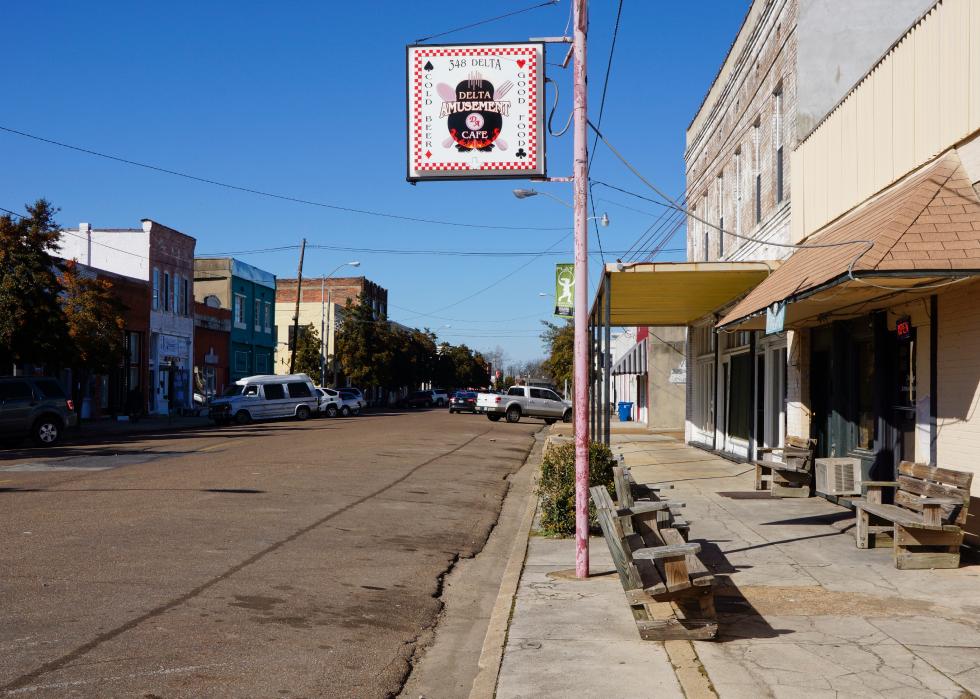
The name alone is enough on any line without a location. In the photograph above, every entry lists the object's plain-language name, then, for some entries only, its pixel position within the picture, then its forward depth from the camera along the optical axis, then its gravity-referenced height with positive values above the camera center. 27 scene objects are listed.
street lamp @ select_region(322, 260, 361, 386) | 61.94 +1.71
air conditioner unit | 12.09 -1.01
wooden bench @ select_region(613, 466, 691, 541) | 8.51 -0.97
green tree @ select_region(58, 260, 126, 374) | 31.19 +2.03
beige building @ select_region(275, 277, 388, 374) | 77.94 +7.27
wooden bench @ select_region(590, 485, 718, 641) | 6.19 -1.23
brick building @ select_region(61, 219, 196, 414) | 47.19 +5.20
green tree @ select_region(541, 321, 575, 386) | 63.35 +2.14
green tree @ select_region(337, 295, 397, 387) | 70.19 +2.84
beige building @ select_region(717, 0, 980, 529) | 9.23 +1.26
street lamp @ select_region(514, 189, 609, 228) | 11.33 +2.27
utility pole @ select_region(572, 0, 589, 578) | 8.37 +0.84
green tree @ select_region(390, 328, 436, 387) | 75.69 +2.56
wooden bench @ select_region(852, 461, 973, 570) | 8.69 -1.11
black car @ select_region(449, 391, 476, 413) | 55.88 -0.77
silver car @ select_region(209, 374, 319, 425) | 41.34 -0.62
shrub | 11.12 -1.12
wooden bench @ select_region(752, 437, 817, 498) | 14.60 -1.14
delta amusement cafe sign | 8.72 +2.41
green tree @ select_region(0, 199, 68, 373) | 27.02 +2.45
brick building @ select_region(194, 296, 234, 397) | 53.69 +2.10
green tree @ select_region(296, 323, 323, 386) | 67.50 +2.16
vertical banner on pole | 29.00 +2.97
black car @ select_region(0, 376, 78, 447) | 23.72 -0.63
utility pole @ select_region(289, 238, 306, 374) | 53.21 +3.11
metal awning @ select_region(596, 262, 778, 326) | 15.54 +1.83
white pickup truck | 47.31 -0.75
